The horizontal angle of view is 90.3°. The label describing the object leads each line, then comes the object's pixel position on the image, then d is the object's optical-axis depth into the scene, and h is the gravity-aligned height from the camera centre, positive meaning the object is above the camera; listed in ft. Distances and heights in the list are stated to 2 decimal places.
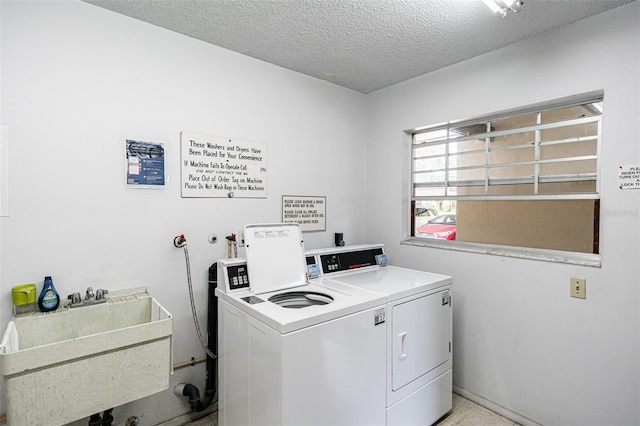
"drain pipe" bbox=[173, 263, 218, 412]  6.95 -2.74
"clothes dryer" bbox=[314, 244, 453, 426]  5.99 -2.51
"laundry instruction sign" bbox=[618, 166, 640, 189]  5.49 +0.63
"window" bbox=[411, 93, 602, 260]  6.39 +0.80
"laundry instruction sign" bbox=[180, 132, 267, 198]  6.86 +0.99
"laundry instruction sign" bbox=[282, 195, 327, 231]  8.50 -0.01
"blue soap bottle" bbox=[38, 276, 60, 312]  5.17 -1.46
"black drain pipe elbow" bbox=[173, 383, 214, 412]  6.54 -3.80
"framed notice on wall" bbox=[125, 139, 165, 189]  6.18 +0.90
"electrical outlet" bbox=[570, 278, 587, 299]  6.07 -1.44
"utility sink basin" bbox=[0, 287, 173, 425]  4.04 -2.16
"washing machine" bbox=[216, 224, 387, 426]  4.71 -2.16
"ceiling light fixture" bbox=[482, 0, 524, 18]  4.99 +3.27
